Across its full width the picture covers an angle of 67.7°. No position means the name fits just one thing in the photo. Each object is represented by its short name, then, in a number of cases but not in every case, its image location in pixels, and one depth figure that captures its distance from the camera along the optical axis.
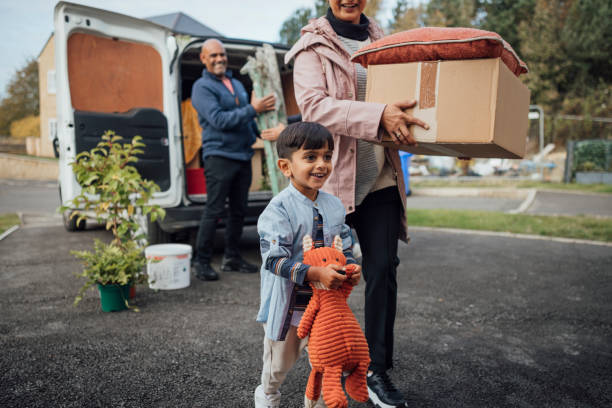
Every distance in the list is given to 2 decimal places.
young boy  1.61
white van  4.16
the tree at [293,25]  39.60
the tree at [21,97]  34.09
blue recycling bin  9.98
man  4.11
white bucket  3.86
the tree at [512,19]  28.42
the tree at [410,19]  30.30
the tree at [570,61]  24.09
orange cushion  1.56
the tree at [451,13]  29.00
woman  2.04
